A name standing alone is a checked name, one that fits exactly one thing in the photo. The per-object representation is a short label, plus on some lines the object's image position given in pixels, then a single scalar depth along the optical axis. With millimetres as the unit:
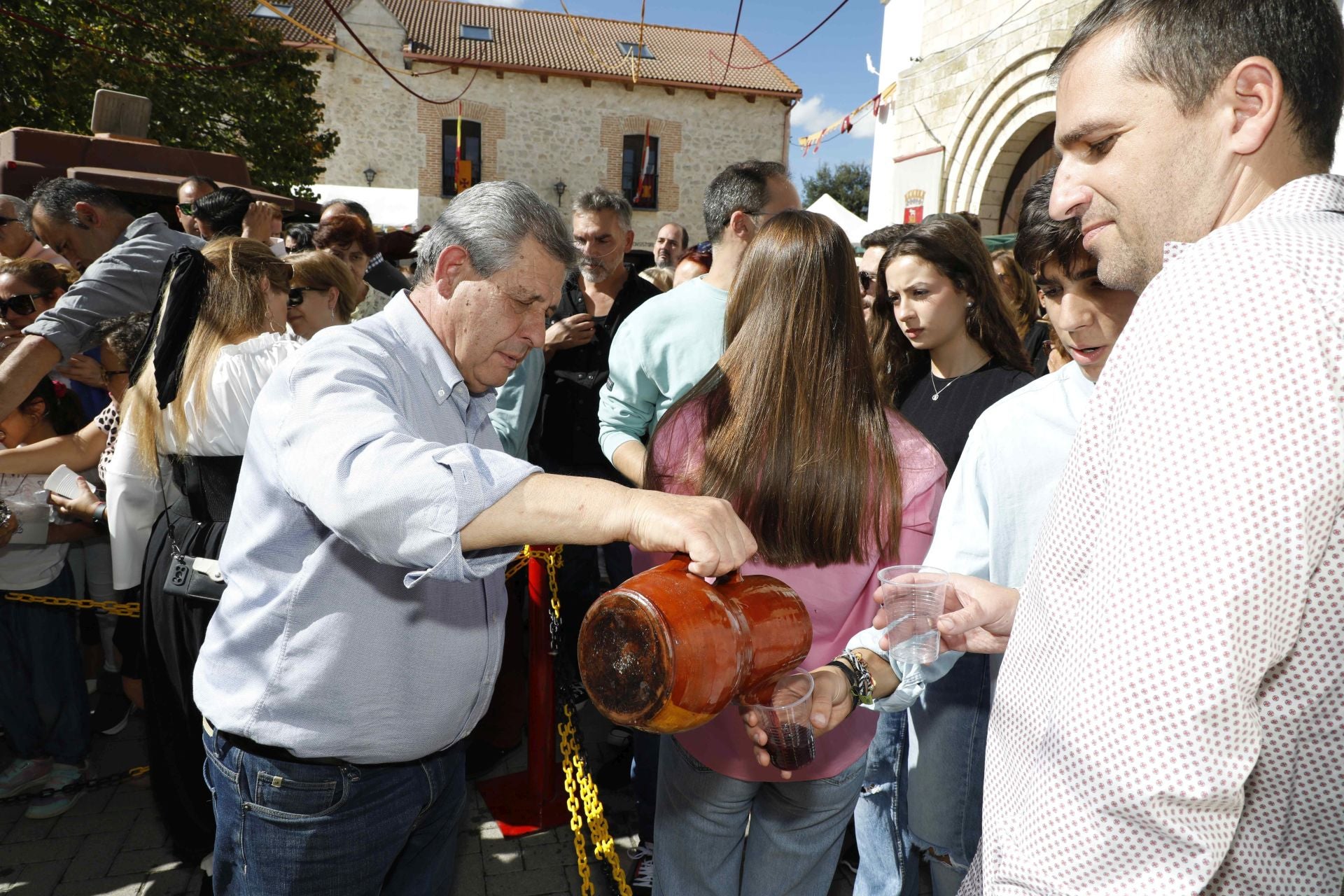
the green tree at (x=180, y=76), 11445
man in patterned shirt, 727
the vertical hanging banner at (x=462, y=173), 22844
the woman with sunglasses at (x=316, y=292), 4176
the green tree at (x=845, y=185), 46562
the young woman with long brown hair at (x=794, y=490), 1965
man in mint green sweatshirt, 3266
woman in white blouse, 2682
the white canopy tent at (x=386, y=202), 16547
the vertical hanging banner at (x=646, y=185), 23297
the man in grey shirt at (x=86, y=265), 3371
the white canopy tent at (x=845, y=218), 12945
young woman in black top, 3318
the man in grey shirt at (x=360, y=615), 1622
